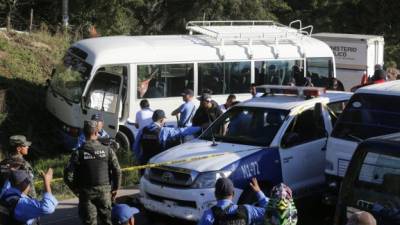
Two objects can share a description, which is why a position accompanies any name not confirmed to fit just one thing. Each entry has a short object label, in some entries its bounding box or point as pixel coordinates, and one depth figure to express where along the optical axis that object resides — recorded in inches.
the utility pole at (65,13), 945.5
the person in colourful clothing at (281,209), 229.6
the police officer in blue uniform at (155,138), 403.5
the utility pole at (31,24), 902.7
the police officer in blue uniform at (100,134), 306.9
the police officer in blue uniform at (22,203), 228.4
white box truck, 891.4
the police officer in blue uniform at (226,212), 226.7
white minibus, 555.2
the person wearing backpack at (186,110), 476.7
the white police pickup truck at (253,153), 328.5
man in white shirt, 495.8
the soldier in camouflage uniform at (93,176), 285.0
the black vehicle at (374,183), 222.4
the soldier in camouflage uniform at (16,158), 259.9
